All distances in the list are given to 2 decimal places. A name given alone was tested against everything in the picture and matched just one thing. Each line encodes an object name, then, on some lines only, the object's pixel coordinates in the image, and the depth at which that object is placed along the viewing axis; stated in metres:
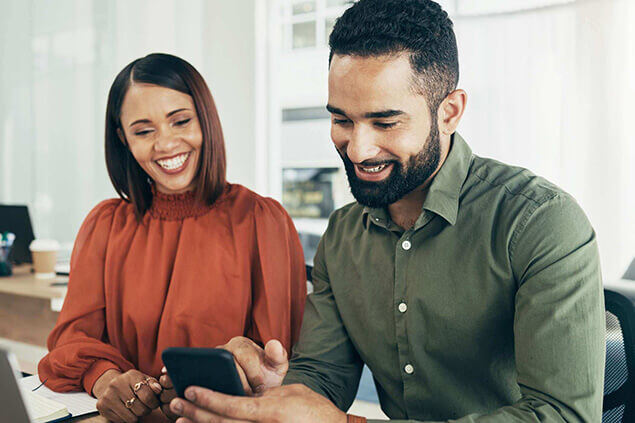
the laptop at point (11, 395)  0.68
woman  1.50
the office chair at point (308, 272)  1.62
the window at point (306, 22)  4.12
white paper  1.20
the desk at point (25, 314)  2.89
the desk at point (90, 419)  1.13
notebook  1.08
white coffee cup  2.83
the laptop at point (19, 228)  3.04
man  0.96
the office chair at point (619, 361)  1.04
